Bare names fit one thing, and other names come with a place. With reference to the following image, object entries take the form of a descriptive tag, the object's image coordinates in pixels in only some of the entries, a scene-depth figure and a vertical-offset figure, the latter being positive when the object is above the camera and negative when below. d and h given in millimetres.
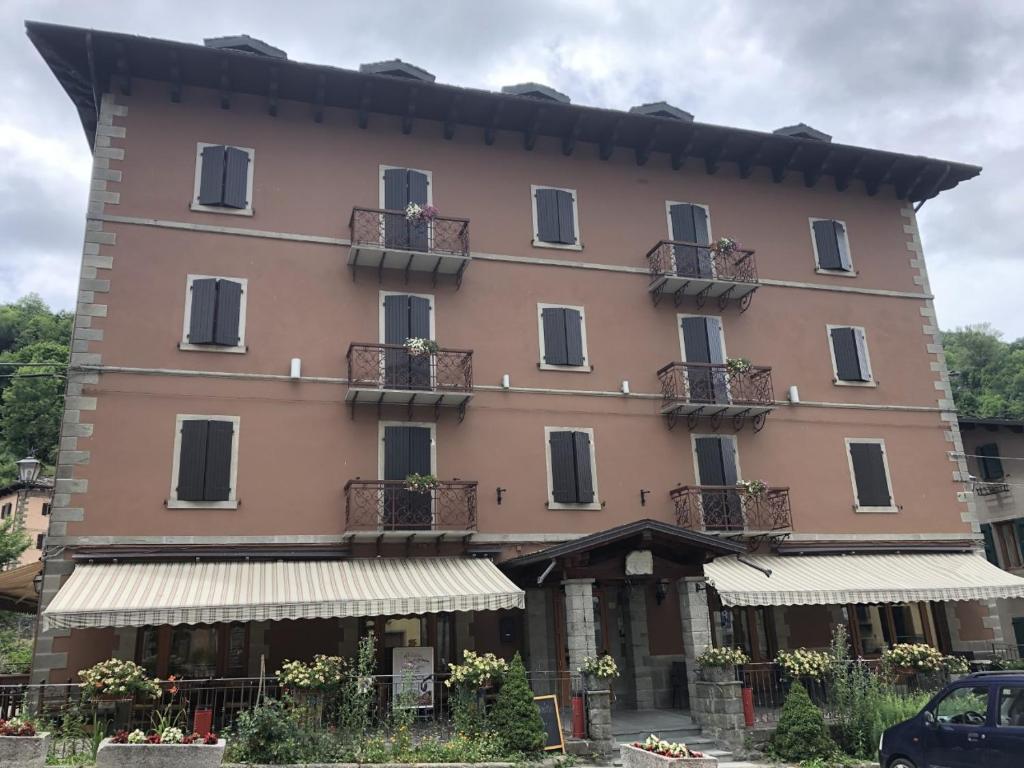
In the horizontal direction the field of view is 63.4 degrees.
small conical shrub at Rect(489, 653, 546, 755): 12508 -1075
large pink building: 15648 +5477
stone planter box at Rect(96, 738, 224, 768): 10328 -1162
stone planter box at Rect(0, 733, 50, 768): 10508 -1071
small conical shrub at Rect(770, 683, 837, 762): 13289 -1568
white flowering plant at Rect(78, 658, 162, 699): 12320 -319
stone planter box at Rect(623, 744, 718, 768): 10086 -1478
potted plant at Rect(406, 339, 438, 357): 17531 +6050
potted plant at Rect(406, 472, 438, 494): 16656 +3156
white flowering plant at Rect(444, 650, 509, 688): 13312 -415
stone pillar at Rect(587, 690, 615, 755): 13469 -1280
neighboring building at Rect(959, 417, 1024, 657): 27656 +4419
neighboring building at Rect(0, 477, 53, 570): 43266 +8054
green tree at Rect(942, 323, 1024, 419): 43219 +13692
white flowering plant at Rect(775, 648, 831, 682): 14875 -569
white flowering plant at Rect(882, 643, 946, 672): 15664 -593
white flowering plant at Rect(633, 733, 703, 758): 10492 -1380
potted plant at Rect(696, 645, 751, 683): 14539 -496
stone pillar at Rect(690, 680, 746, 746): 14164 -1288
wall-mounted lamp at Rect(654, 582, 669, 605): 18656 +946
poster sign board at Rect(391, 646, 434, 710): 13008 -517
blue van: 10023 -1248
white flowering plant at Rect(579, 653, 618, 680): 13773 -449
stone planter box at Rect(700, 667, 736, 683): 14512 -676
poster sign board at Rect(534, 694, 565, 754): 13195 -1243
